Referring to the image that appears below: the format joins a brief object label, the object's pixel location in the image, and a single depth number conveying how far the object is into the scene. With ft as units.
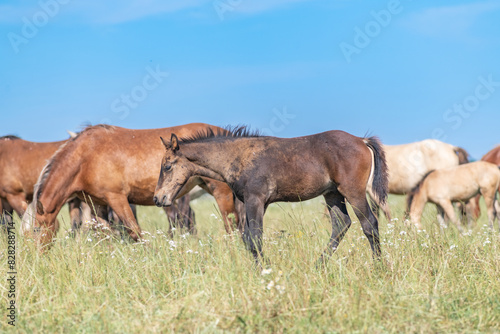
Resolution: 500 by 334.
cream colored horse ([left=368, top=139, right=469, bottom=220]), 49.34
